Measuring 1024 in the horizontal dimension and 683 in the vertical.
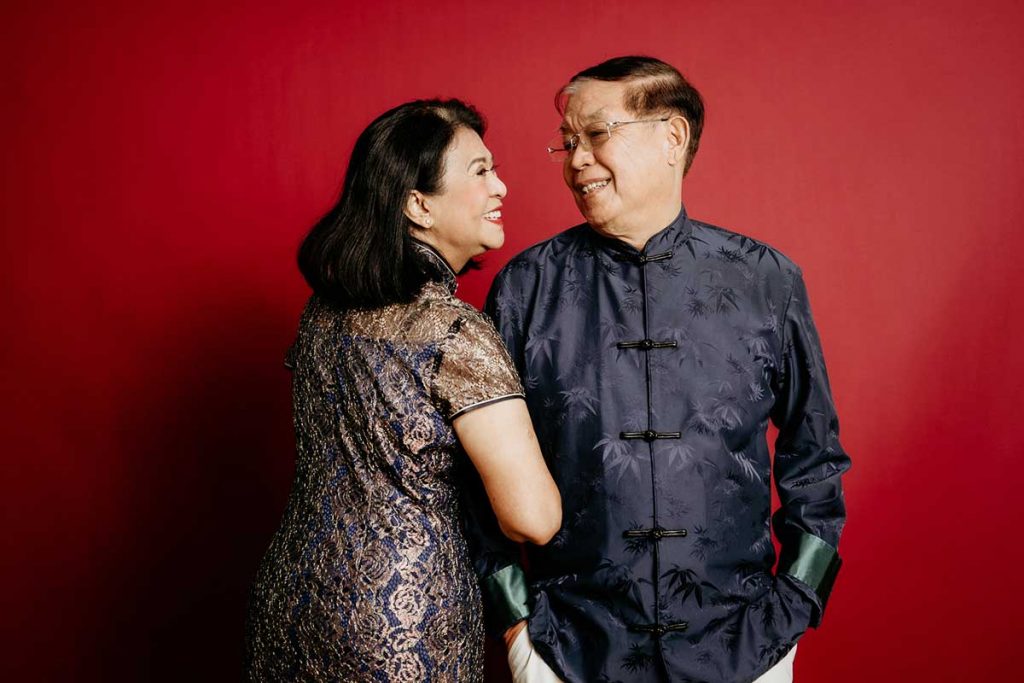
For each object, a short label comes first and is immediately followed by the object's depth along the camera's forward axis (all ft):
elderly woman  4.86
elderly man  5.55
